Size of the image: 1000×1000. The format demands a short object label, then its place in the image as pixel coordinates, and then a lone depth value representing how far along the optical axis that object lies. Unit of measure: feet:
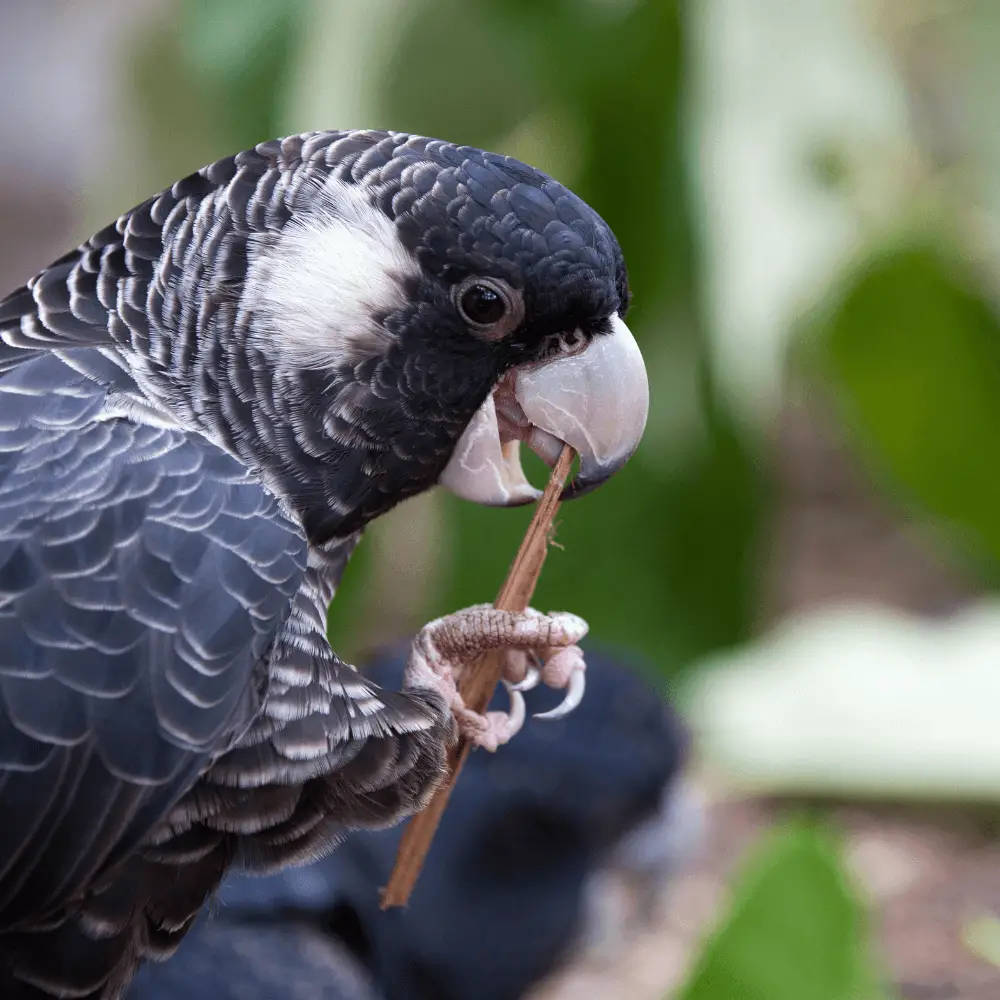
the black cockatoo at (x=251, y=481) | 7.49
